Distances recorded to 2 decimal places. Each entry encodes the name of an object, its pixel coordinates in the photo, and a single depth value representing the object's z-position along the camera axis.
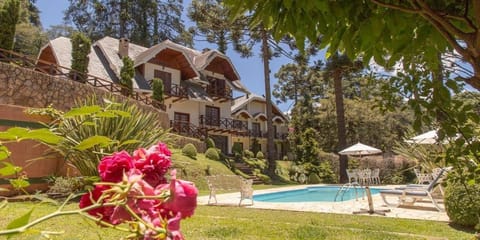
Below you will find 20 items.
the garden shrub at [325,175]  24.20
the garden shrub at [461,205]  5.79
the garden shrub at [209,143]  24.48
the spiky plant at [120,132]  7.54
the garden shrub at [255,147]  32.03
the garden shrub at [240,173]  20.56
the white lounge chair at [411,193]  8.62
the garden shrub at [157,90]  21.58
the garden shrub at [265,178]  20.87
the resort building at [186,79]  22.49
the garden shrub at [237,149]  27.64
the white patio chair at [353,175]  17.08
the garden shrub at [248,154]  27.91
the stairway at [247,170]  20.58
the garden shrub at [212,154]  21.05
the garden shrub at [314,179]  23.11
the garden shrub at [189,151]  18.44
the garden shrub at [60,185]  8.74
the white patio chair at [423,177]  12.29
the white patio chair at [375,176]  20.46
